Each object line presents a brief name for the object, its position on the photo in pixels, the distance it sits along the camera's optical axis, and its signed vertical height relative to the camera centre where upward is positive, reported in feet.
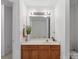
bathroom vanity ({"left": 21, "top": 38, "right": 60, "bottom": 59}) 8.06 -2.51
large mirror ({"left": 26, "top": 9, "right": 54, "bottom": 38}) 9.62 +0.50
